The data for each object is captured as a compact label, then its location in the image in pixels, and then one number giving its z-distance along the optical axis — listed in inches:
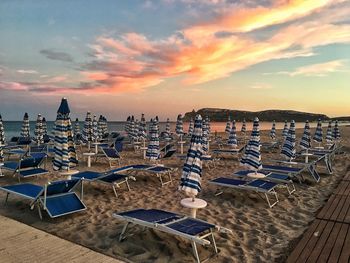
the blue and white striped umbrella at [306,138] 453.9
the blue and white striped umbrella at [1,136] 463.3
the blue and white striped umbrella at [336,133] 668.7
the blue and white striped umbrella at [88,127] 617.5
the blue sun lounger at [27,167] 342.0
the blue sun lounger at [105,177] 297.6
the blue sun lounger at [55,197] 215.5
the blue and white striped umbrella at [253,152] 298.5
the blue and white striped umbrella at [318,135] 571.2
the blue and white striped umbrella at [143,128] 709.3
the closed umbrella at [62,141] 266.7
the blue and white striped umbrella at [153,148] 412.5
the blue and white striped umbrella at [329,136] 660.7
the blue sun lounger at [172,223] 156.6
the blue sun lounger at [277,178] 313.0
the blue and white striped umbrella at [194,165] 189.6
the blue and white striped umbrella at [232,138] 611.5
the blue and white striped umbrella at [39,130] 654.5
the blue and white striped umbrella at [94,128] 661.4
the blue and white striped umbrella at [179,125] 706.8
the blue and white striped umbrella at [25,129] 687.7
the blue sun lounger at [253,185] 268.8
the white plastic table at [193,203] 183.0
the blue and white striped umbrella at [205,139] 500.1
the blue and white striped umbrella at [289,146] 386.0
